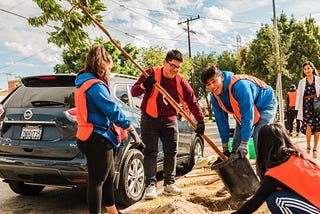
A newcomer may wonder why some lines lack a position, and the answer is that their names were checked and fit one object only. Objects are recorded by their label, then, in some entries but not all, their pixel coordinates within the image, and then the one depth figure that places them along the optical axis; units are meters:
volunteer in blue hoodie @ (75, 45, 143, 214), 3.54
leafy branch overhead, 3.65
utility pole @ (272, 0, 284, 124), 22.36
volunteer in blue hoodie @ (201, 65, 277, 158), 4.07
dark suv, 4.37
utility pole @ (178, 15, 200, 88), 40.56
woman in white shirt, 7.47
